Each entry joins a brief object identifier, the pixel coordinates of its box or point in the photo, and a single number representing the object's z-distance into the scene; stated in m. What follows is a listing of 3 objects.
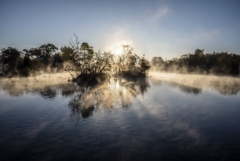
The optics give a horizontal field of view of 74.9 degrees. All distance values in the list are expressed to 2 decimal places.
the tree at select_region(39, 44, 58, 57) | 137.12
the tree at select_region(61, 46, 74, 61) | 55.58
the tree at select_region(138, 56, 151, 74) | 90.05
